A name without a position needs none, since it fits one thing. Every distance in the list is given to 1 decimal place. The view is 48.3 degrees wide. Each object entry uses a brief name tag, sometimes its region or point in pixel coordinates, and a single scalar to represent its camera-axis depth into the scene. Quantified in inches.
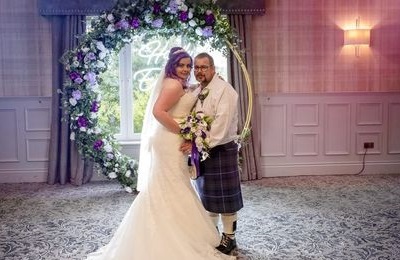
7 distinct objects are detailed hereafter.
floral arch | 181.8
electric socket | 232.4
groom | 122.6
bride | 113.2
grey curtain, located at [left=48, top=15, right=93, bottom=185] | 207.5
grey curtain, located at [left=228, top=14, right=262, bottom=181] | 213.3
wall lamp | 216.2
